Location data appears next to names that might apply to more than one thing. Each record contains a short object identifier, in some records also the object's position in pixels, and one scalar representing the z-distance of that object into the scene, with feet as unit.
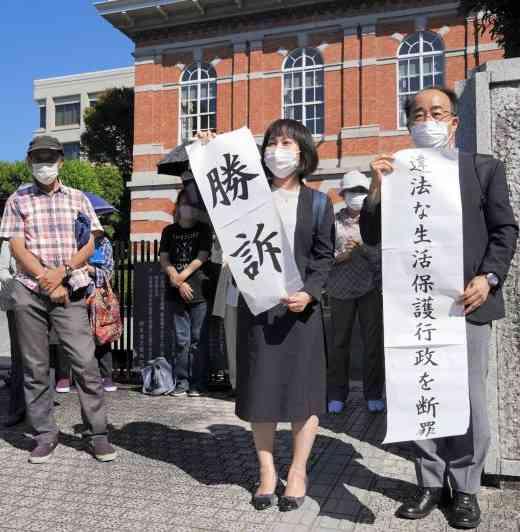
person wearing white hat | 16.72
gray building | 157.69
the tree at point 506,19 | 19.30
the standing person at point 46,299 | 12.67
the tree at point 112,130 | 102.83
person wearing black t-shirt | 18.80
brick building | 63.21
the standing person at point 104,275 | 18.71
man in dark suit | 9.09
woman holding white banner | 10.04
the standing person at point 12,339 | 15.84
